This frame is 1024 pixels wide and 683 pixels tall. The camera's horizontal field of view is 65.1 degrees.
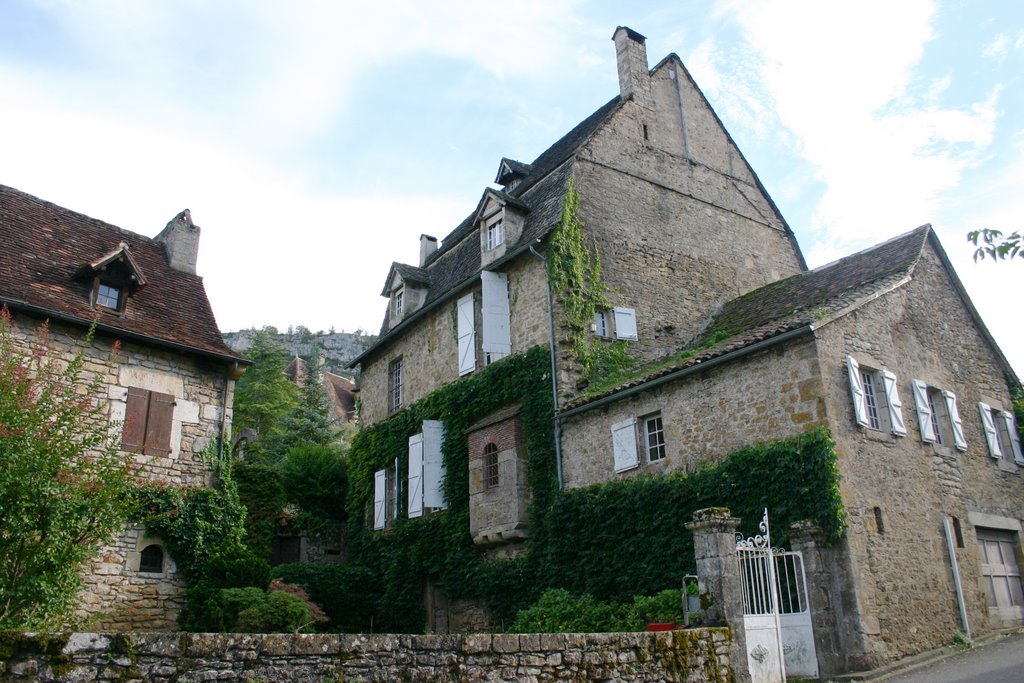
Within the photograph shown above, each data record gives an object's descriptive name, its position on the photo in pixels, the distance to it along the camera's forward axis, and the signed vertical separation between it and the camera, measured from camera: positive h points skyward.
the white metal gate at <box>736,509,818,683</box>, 10.12 -0.19
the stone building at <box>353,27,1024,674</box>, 12.45 +4.40
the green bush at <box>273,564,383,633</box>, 19.50 +0.57
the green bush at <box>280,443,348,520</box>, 24.36 +3.85
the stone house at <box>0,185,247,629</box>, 14.17 +5.03
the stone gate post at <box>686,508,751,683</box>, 9.67 +0.33
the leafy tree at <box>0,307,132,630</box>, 9.48 +1.46
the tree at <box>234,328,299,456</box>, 37.28 +10.15
